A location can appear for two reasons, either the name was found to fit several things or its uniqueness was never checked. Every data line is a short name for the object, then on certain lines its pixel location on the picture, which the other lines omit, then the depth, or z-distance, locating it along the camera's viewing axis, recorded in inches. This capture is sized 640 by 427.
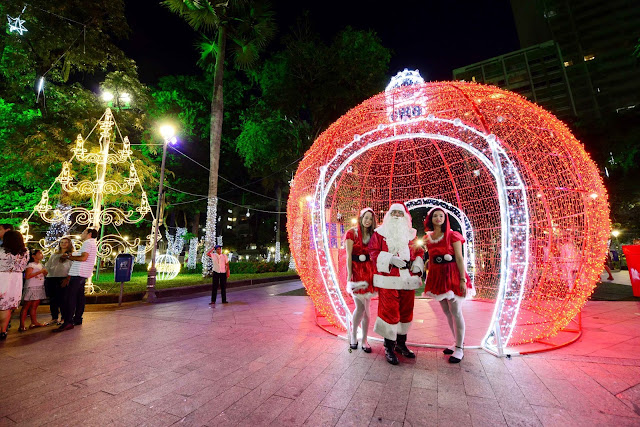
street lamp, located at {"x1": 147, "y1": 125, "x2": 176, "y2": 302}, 315.3
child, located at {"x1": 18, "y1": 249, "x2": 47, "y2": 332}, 193.9
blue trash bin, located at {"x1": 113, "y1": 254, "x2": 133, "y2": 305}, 294.2
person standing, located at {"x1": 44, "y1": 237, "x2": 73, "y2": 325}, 209.0
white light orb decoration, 561.0
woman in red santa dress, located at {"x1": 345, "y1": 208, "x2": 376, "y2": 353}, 136.5
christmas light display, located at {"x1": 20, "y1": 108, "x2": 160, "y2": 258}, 329.4
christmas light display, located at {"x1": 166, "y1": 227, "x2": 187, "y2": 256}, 895.1
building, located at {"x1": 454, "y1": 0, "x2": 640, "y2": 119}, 1561.3
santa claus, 126.8
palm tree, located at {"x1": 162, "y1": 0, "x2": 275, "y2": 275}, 479.5
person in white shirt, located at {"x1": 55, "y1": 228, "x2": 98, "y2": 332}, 194.1
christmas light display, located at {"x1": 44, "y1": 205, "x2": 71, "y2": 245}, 430.2
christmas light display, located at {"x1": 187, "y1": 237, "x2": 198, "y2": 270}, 791.7
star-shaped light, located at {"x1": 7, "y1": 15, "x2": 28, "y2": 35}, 252.3
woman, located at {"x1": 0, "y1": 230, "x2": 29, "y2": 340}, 169.3
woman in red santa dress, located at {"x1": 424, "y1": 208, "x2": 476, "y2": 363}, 132.9
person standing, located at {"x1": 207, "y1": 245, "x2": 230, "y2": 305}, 299.1
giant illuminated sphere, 143.6
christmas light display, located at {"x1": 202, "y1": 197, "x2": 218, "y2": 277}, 477.1
